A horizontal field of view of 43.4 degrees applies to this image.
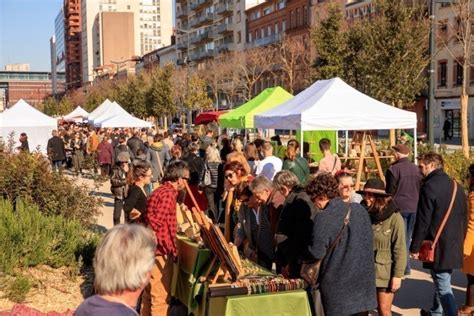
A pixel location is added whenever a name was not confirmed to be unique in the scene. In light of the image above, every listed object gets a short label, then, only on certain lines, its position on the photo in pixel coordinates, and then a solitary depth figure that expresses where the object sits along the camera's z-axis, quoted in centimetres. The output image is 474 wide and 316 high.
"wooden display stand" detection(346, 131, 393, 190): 1132
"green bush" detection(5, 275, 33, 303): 666
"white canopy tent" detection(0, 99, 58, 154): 2435
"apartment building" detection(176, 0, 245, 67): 8088
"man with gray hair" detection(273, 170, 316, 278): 521
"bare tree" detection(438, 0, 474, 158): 1858
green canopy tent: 1720
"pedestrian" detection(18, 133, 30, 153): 1908
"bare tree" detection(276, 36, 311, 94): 5056
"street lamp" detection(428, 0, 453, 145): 1500
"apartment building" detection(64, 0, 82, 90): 18802
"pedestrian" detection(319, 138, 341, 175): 1023
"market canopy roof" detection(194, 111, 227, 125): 2743
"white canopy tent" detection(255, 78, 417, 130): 1135
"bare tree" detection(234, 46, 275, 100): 5756
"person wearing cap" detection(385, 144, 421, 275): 824
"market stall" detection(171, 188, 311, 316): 489
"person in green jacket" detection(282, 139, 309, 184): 1013
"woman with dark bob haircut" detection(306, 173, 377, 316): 453
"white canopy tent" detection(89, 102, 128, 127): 2752
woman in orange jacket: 612
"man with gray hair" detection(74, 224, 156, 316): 276
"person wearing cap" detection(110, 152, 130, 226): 1073
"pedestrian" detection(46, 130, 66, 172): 1890
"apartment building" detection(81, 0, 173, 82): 16100
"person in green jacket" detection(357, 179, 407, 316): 534
